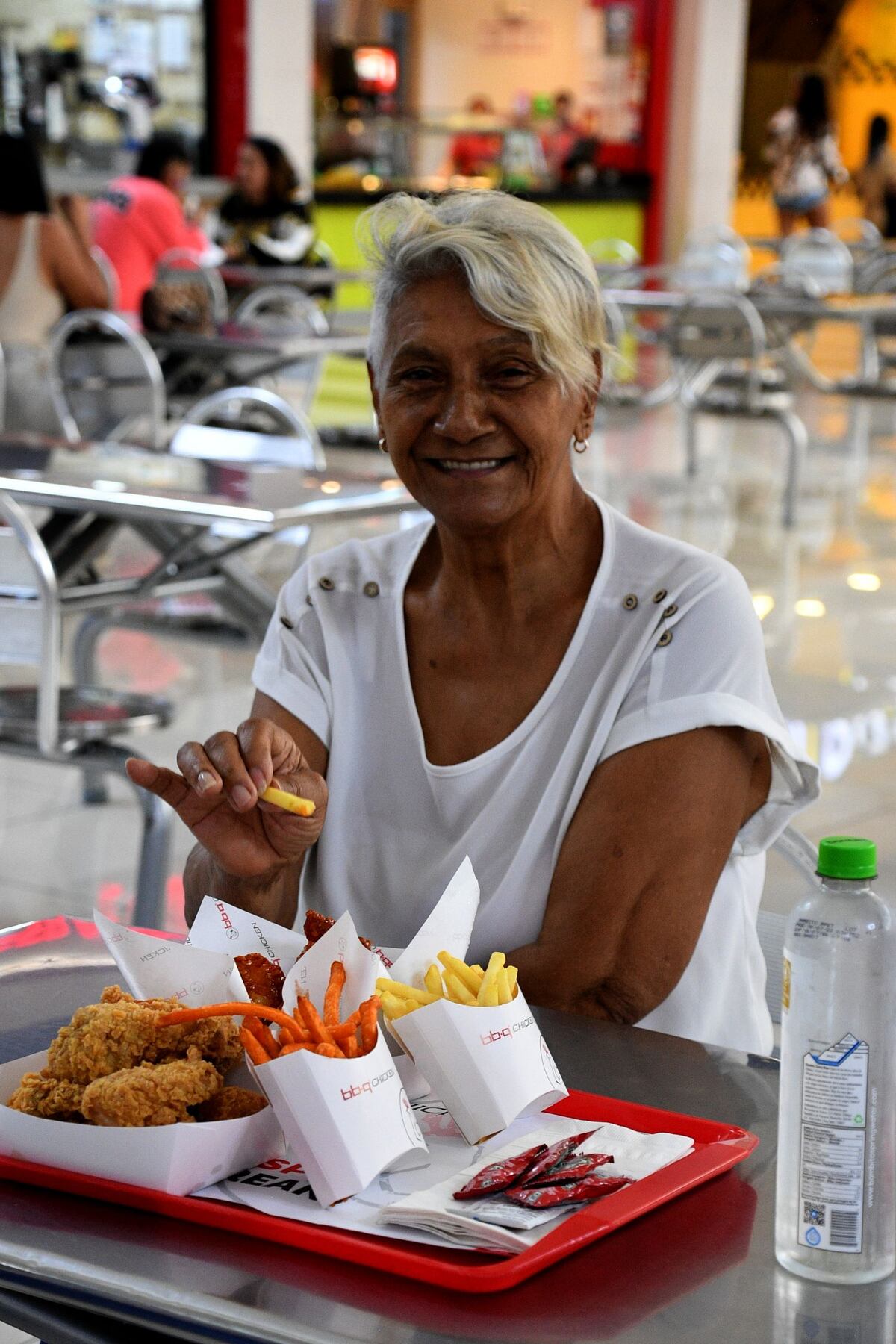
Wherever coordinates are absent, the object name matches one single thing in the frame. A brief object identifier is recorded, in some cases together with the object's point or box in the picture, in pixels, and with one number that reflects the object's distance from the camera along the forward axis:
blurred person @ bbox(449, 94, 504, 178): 21.32
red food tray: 1.88
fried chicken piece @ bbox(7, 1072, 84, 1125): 1.99
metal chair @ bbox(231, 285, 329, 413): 10.57
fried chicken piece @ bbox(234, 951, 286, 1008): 2.08
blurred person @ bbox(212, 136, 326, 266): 13.19
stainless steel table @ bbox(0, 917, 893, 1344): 1.84
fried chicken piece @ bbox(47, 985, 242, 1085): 1.99
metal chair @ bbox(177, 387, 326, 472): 6.10
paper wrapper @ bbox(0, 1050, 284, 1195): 1.94
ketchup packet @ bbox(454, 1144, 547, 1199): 1.94
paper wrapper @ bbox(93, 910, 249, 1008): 2.10
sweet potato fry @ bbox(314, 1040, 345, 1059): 1.93
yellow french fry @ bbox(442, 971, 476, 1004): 2.04
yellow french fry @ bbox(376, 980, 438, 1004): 2.04
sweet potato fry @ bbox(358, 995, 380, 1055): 1.96
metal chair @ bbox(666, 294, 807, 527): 11.01
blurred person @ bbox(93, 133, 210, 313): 11.79
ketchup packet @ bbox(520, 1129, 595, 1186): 1.96
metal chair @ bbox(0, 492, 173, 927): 4.39
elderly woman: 2.49
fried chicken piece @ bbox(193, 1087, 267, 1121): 1.98
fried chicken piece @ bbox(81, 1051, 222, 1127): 1.95
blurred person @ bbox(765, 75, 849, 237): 19.63
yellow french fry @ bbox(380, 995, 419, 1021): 2.02
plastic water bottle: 1.86
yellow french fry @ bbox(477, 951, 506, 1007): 2.02
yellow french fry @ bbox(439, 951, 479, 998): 2.06
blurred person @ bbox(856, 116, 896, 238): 21.23
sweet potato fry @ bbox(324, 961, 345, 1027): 1.99
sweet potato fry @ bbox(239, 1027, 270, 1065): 1.93
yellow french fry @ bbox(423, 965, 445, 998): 2.06
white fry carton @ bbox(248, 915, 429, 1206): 1.92
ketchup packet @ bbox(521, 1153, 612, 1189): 1.96
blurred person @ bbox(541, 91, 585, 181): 23.45
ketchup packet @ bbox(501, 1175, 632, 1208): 1.93
